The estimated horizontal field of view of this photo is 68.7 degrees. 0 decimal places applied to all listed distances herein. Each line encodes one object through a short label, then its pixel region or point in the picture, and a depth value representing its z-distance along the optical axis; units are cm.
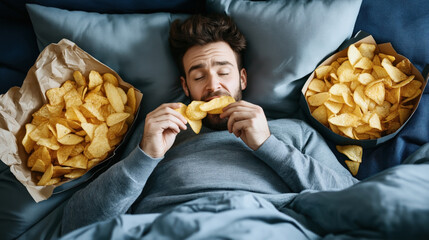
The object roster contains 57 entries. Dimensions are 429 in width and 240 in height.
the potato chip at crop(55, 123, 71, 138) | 132
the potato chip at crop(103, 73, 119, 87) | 145
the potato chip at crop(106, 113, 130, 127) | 137
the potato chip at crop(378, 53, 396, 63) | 137
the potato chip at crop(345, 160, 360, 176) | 138
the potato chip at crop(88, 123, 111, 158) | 134
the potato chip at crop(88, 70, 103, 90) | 142
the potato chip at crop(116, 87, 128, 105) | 145
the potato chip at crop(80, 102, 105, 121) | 136
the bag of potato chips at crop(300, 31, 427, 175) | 134
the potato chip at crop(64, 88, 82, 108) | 139
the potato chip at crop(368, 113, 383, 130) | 131
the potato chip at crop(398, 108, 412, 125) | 135
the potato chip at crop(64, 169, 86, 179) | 136
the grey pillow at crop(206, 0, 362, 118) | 141
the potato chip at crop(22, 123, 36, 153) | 135
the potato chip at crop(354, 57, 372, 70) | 138
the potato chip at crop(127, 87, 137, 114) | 146
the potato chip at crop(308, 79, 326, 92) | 144
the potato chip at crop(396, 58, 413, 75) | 136
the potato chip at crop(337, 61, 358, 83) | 139
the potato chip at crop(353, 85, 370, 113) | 134
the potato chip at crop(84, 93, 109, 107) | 140
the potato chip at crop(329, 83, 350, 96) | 138
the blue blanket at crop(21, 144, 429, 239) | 81
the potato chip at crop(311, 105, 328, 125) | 143
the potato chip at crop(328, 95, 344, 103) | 139
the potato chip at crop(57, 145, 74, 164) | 134
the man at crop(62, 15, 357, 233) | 114
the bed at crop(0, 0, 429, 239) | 133
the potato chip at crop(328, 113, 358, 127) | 134
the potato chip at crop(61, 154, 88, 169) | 135
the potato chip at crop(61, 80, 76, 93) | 143
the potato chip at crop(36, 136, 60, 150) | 132
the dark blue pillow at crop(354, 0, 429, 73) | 140
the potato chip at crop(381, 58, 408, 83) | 133
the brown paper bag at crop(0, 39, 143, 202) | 133
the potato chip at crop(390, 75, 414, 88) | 130
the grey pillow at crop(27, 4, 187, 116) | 150
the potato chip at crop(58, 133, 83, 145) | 133
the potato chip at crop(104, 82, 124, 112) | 140
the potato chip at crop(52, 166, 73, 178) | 133
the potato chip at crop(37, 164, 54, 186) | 130
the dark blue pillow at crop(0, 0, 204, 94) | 159
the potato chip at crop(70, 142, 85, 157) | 138
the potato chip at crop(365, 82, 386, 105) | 133
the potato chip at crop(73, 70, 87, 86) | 144
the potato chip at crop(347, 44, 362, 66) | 137
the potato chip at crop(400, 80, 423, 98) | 133
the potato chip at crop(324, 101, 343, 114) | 138
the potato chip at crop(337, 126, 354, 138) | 137
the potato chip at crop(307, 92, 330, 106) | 138
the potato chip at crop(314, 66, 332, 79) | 145
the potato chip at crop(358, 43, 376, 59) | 142
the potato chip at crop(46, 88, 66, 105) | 139
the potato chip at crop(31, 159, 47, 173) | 131
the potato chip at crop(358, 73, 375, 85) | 136
